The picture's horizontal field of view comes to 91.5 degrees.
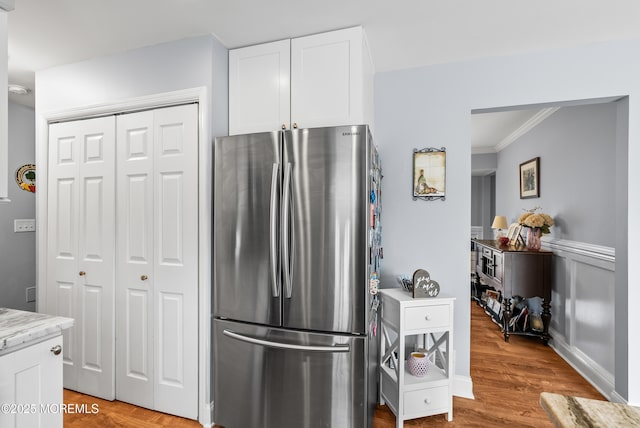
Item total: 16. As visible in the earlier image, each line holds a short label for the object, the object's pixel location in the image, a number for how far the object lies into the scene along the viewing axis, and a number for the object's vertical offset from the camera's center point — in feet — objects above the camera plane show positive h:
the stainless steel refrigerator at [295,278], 5.46 -1.22
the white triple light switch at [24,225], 10.09 -0.49
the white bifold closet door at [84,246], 7.27 -0.86
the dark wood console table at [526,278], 10.40 -2.19
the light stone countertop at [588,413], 2.20 -1.47
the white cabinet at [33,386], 3.83 -2.30
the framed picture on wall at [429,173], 7.73 +0.99
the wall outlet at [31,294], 10.28 -2.80
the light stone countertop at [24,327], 3.87 -1.58
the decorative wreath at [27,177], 10.36 +1.11
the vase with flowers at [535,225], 10.56 -0.41
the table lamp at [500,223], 14.63 -0.47
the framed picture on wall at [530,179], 11.89 +1.40
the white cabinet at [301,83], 6.12 +2.66
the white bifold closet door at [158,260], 6.61 -1.08
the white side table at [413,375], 6.41 -3.33
